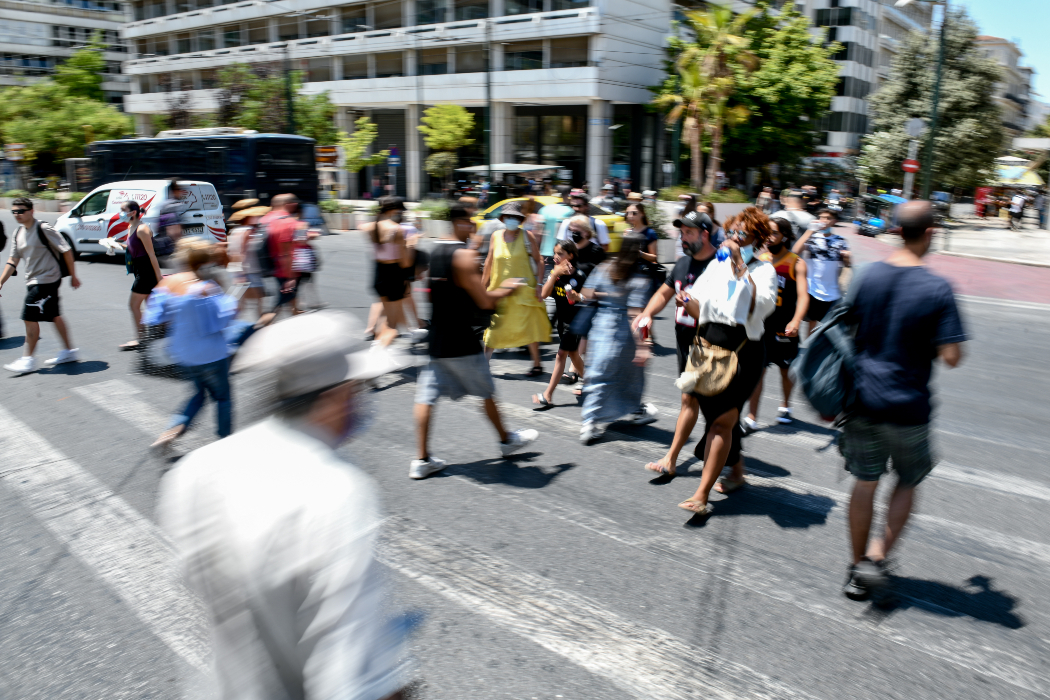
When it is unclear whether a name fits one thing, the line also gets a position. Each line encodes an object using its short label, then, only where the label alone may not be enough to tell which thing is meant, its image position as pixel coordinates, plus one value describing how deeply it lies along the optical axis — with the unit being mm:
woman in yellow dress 7391
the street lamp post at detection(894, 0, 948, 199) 19359
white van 16281
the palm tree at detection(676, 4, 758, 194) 29219
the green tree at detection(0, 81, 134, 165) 42156
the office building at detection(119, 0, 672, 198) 33500
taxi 13887
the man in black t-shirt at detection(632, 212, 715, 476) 5426
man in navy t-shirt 3525
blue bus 21250
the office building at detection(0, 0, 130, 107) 74875
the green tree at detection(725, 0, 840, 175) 32469
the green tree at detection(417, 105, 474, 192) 34062
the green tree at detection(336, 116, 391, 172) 30359
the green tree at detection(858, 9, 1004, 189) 33562
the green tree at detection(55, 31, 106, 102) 56125
